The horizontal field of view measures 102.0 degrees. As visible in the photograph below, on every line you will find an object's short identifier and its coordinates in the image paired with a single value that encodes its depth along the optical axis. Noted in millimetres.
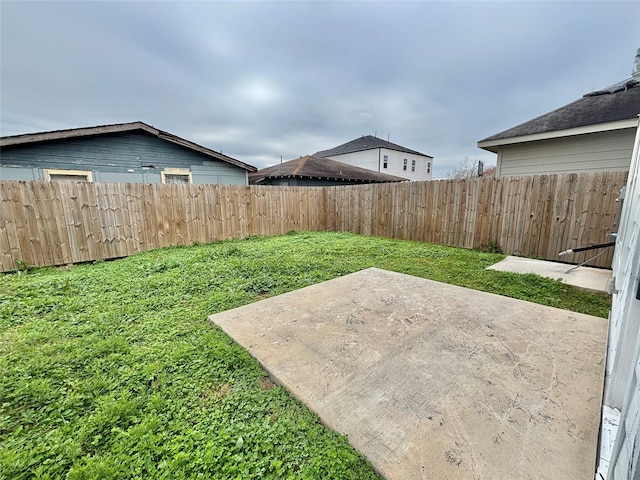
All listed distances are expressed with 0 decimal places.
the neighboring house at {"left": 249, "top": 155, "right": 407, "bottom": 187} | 13898
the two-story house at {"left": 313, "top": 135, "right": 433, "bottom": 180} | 25266
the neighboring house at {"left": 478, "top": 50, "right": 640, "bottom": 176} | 5246
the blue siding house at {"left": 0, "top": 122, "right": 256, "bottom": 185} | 6441
